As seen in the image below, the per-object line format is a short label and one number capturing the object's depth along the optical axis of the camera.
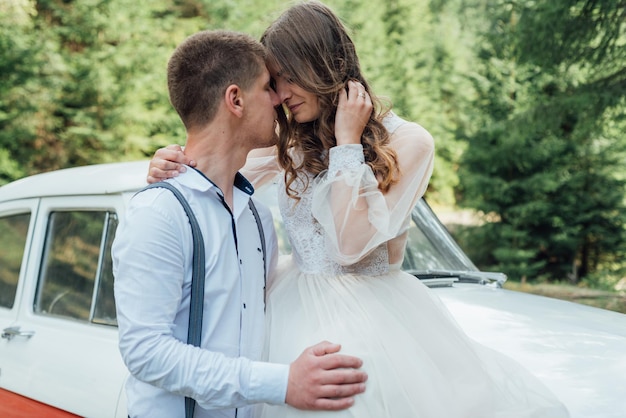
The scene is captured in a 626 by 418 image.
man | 1.83
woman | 1.98
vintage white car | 2.64
